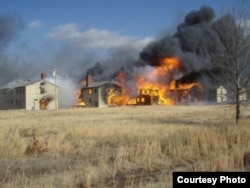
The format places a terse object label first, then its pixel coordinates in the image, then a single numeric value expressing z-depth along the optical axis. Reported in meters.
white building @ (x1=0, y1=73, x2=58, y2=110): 83.75
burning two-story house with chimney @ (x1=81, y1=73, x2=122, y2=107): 93.19
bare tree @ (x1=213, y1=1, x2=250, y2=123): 26.83
